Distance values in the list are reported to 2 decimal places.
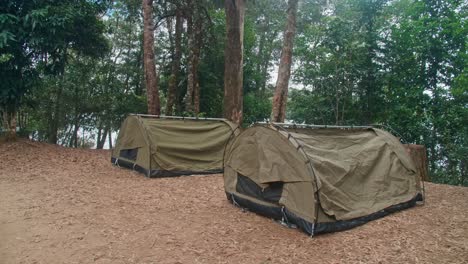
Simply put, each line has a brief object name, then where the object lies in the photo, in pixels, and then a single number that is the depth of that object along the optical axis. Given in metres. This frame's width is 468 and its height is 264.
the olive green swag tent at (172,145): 8.16
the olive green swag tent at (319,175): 4.75
